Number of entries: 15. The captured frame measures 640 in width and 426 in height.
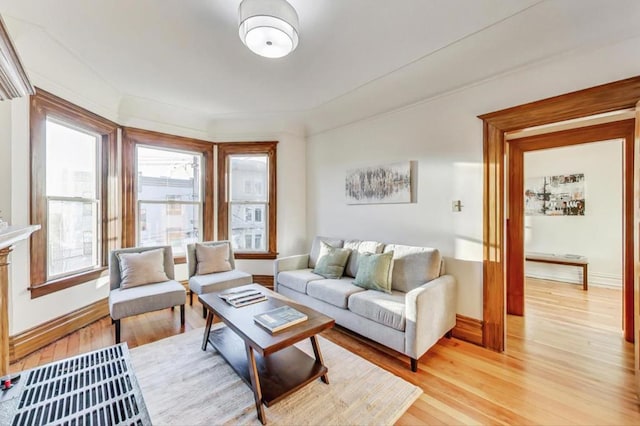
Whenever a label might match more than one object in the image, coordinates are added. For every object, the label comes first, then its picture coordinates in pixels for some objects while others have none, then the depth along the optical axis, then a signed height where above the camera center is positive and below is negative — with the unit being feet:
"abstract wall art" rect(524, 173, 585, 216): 14.64 +0.98
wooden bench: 13.44 -2.55
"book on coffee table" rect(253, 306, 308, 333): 5.83 -2.46
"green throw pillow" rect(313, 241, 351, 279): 10.29 -1.95
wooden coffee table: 5.43 -3.64
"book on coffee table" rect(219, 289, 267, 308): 7.38 -2.44
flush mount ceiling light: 5.52 +4.15
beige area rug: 5.27 -4.05
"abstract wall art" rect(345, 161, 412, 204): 10.16 +1.24
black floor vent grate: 4.98 -3.83
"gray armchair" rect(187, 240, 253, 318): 10.05 -2.56
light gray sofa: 6.89 -2.65
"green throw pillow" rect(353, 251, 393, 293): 8.59 -1.98
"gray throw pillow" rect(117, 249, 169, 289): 9.40 -1.99
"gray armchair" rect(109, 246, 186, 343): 8.25 -2.51
